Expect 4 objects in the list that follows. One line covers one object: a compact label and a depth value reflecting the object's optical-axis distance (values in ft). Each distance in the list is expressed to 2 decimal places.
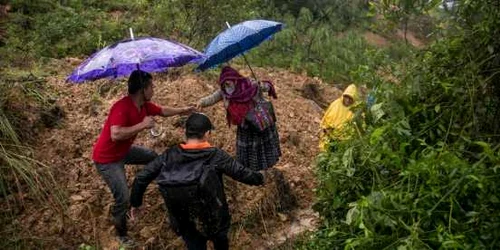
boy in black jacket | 10.88
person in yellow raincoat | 16.98
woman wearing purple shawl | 14.35
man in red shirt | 13.07
